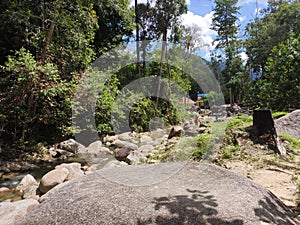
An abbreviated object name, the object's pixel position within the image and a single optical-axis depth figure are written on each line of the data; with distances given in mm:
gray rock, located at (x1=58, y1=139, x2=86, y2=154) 6129
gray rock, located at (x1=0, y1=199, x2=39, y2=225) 2321
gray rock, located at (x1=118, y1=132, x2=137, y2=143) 7465
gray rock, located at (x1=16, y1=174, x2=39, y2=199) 3359
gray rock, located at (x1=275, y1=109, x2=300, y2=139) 5157
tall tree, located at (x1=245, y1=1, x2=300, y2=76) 14680
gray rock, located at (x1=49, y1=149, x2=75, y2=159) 5805
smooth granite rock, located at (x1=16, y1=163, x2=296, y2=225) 1559
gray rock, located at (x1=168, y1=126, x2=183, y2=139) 6543
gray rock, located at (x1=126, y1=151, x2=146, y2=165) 4779
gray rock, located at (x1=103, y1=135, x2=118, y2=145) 7390
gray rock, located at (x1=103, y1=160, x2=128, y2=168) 4507
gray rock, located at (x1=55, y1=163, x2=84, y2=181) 3720
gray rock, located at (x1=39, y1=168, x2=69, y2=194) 3350
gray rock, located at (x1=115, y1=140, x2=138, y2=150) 5729
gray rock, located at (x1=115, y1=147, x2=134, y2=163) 5255
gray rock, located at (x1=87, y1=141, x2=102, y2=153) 6193
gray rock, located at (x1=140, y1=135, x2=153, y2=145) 7032
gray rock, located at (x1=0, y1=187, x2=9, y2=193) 3633
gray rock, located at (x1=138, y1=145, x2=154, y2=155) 5590
